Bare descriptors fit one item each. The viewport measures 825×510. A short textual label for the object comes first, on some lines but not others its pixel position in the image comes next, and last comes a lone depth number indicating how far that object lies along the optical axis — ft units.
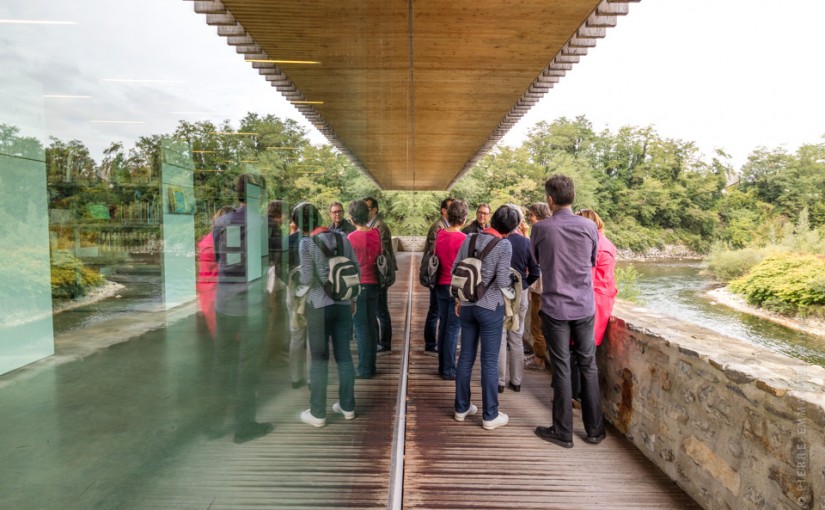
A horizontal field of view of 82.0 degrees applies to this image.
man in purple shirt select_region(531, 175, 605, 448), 9.95
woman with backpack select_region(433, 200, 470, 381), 13.14
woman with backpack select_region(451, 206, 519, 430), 10.71
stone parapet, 6.00
